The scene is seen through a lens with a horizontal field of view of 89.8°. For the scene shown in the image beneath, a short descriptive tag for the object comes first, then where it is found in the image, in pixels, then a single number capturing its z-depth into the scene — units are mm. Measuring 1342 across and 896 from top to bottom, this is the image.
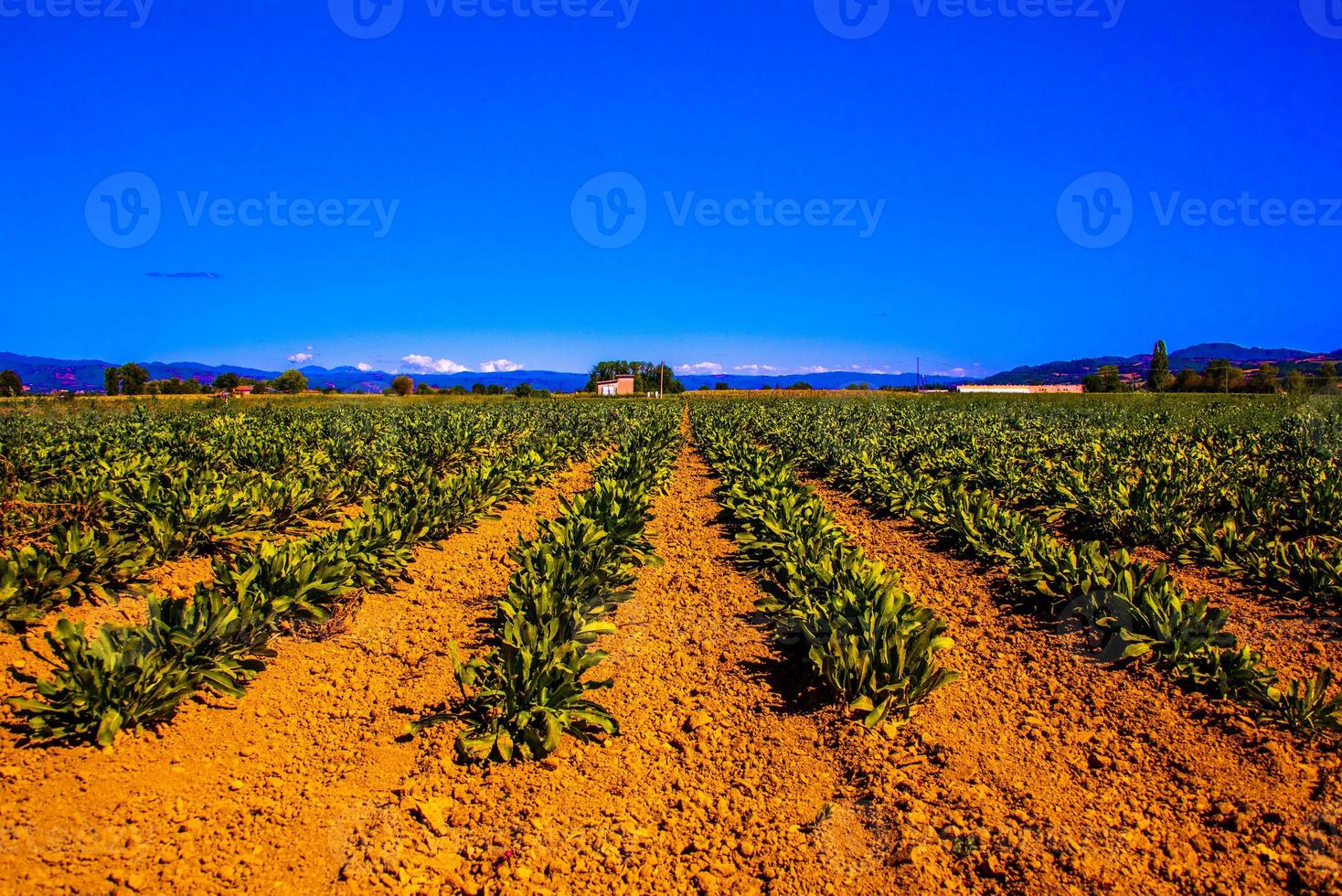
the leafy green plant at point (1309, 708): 3217
